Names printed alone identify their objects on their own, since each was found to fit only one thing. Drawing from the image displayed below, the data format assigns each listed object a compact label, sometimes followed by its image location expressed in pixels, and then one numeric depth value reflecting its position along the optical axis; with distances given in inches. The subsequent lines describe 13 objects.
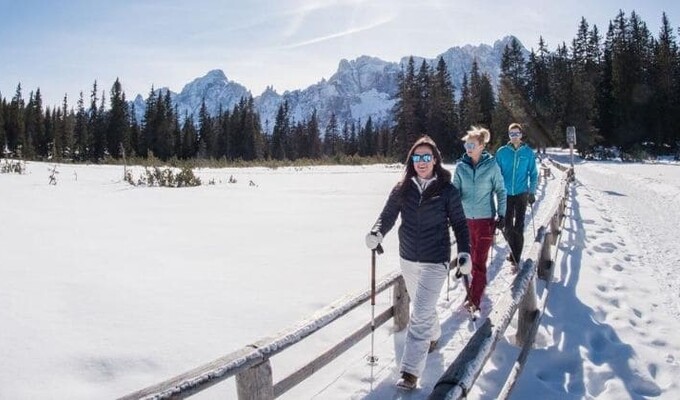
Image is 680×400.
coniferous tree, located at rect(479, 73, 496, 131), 2600.9
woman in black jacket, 159.9
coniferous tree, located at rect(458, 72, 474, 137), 2246.6
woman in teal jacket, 227.3
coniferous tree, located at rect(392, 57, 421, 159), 2117.5
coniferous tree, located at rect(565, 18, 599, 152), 1905.8
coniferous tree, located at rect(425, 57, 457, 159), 2122.3
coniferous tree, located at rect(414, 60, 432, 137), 2159.2
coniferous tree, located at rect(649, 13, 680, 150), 2009.1
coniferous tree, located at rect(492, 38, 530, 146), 2114.1
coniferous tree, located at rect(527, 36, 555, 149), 2241.6
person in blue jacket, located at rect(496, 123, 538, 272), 297.7
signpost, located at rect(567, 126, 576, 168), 984.3
